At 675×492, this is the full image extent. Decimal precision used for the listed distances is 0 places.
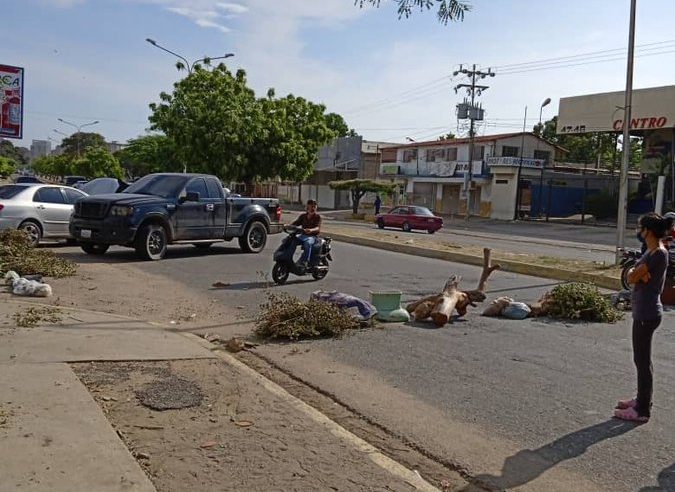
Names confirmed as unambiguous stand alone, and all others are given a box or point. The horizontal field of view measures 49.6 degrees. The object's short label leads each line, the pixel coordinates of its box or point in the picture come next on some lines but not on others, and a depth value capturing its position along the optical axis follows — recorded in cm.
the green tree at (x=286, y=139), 4012
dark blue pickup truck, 1488
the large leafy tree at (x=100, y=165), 7481
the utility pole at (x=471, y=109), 5338
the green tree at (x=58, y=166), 9357
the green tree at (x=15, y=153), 13562
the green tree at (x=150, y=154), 5953
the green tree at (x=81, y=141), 12419
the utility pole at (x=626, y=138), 1694
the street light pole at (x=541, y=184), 5384
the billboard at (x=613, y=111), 4147
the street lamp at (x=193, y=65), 4102
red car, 3816
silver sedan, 1587
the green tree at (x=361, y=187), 5141
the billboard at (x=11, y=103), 1350
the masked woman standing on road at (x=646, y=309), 569
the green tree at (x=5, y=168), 7648
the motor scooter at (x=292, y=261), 1273
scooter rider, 1302
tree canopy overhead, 564
